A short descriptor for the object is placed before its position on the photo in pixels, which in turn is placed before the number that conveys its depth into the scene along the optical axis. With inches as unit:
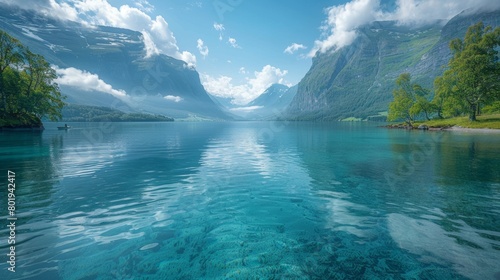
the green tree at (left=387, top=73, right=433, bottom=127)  4347.9
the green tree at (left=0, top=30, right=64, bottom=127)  3312.0
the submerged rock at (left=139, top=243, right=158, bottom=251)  409.4
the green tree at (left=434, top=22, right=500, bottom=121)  3129.9
